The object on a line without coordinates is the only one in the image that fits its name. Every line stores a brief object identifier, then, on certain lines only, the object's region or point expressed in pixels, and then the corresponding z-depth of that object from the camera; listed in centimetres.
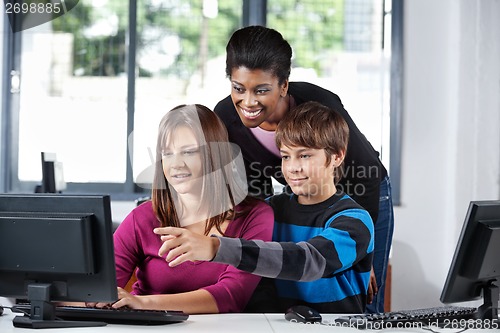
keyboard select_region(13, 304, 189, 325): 275
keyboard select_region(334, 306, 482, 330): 279
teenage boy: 294
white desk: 271
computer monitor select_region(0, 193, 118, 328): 269
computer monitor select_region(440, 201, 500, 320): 280
